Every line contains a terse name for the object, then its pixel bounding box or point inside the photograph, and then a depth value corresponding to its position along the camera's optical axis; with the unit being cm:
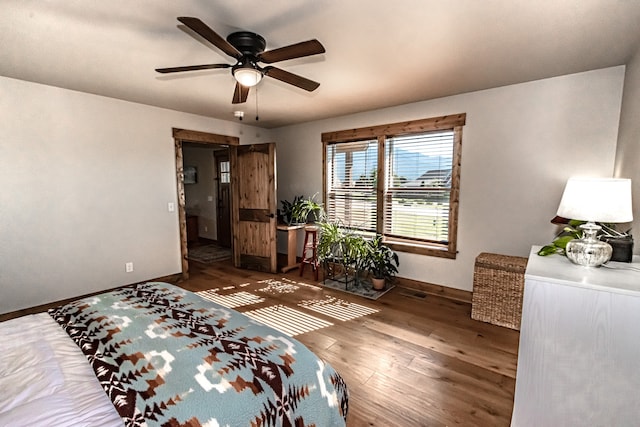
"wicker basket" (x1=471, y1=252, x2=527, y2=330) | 280
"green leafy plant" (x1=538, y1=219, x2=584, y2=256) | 183
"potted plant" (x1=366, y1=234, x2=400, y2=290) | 384
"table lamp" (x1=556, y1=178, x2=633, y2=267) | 153
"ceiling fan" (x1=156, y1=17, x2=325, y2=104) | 174
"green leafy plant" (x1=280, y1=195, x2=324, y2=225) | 477
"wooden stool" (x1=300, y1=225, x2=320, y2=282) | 445
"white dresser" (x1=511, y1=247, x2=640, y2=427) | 130
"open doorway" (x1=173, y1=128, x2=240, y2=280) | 647
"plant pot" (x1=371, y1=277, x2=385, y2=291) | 384
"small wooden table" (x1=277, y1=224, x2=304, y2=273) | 470
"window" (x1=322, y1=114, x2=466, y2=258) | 359
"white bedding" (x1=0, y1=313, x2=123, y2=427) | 90
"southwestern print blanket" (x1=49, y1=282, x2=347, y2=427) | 95
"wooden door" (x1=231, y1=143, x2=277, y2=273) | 453
